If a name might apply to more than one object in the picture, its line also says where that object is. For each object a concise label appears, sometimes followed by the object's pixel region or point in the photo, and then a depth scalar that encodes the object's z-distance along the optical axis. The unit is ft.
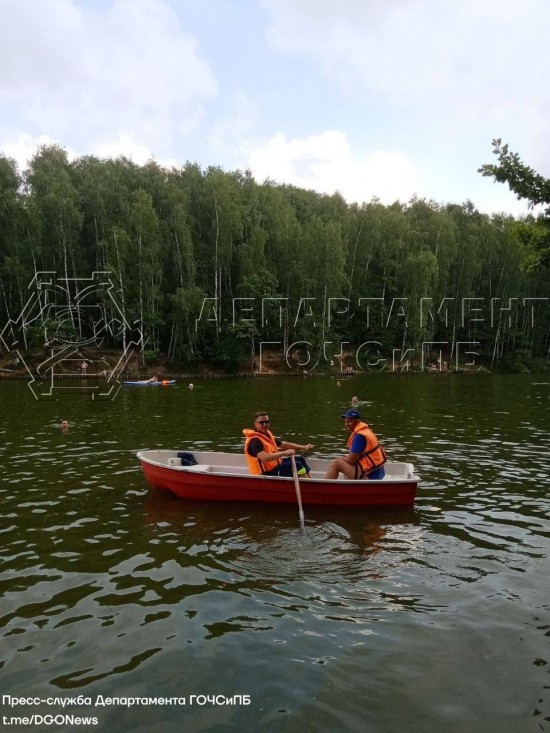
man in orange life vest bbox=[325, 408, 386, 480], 38.96
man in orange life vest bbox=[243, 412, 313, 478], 39.93
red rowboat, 37.83
